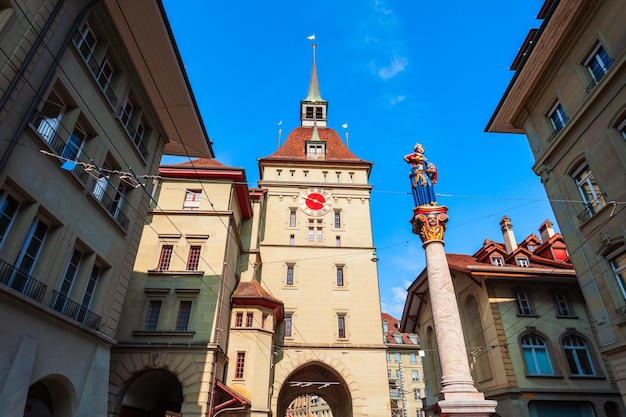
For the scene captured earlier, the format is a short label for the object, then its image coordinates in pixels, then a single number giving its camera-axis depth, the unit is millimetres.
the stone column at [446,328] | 9531
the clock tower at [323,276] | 27219
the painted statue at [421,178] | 13570
